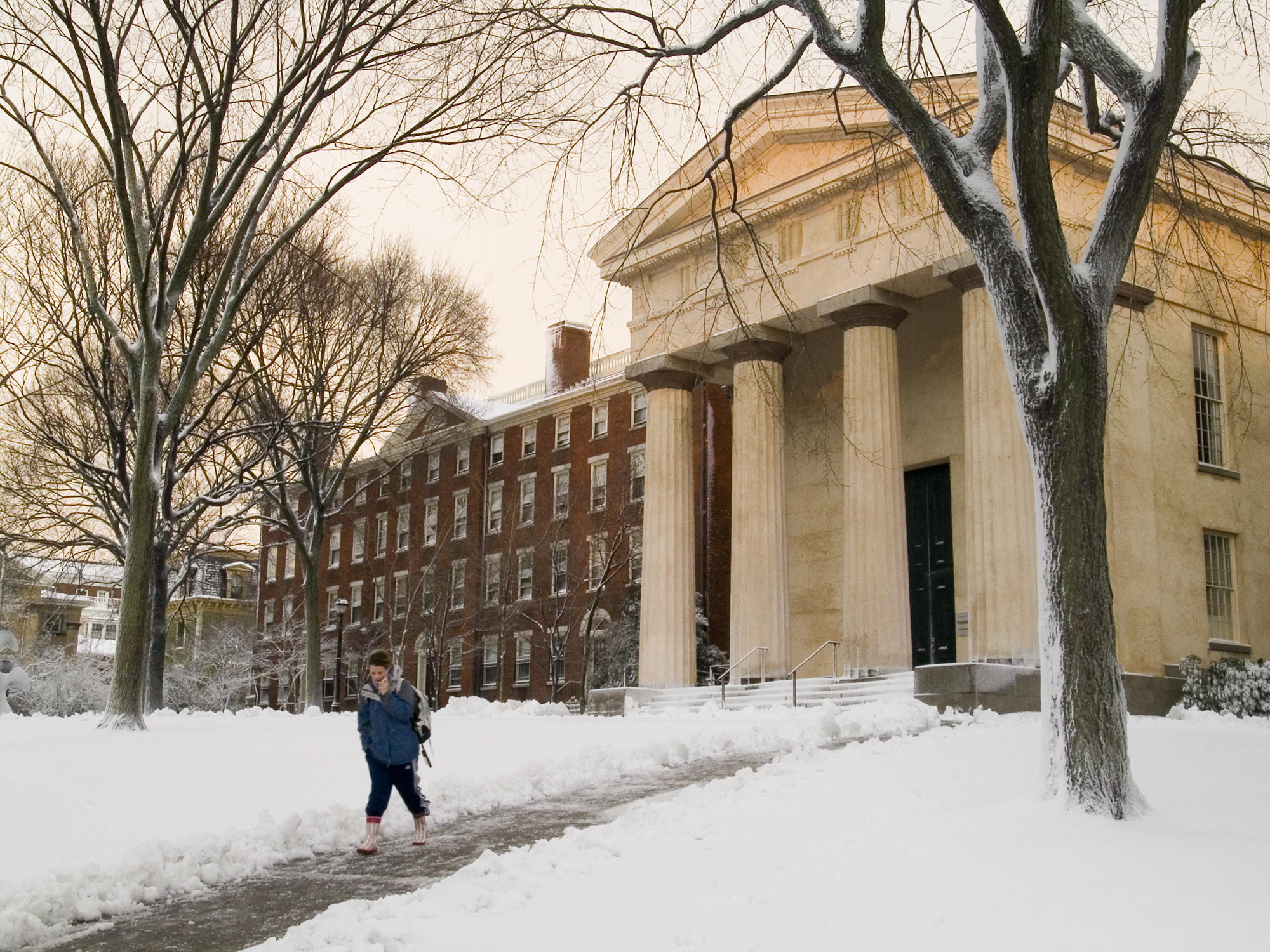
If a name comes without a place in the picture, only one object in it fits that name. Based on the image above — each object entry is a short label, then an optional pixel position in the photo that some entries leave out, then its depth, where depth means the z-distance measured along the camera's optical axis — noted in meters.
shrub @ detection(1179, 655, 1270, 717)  21.84
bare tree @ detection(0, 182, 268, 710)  26.75
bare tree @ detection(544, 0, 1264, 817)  8.66
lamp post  38.62
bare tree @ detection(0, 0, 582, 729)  16.89
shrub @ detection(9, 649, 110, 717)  41.90
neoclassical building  24.17
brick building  48.28
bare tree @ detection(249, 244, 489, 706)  29.64
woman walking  10.12
